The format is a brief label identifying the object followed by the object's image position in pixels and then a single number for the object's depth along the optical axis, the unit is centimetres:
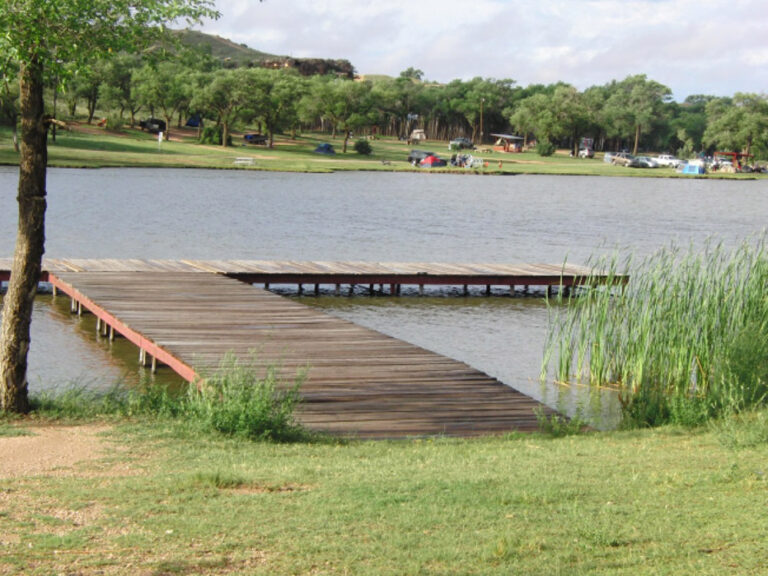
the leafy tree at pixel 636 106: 12525
